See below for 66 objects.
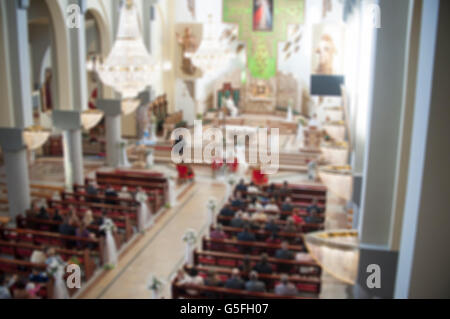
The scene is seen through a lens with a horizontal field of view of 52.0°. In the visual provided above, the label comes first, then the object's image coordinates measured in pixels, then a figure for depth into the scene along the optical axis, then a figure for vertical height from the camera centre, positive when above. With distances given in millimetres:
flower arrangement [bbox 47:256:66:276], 9117 -3690
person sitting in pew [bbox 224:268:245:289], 8625 -3739
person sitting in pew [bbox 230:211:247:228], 11953 -3631
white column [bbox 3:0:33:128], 12242 +447
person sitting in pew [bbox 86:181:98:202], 14258 -3480
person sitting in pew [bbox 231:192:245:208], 13664 -3591
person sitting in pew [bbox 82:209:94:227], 12000 -3636
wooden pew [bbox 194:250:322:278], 9961 -3980
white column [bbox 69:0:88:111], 14633 +384
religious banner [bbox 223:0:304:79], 23750 +2995
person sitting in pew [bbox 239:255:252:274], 9555 -3803
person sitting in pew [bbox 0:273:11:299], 8380 -3905
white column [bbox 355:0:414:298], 4988 -717
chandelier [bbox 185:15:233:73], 15805 +942
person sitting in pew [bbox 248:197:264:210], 13278 -3628
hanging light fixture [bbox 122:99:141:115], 18650 -1048
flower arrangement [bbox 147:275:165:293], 8633 -3798
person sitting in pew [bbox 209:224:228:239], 11234 -3703
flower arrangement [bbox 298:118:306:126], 21820 -1881
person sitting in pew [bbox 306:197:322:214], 13053 -3571
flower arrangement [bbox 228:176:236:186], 15204 -3279
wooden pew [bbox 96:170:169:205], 15891 -3547
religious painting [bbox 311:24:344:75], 22625 +1587
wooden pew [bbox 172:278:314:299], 8398 -3908
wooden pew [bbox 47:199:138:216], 13195 -3678
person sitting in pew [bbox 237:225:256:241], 11016 -3671
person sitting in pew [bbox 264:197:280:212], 13164 -3588
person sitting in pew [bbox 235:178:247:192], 15186 -3488
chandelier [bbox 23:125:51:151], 13039 -1623
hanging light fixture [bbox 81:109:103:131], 15597 -1314
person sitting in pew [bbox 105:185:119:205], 13860 -3512
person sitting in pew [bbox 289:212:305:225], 11992 -3598
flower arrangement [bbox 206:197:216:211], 13070 -3491
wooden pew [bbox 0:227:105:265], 11008 -3876
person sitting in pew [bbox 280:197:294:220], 12828 -3520
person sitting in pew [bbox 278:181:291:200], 14778 -3526
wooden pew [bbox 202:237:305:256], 10867 -3895
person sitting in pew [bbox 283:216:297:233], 11578 -3616
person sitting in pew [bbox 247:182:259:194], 14779 -3469
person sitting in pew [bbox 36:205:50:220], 12305 -3611
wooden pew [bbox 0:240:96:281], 10258 -3966
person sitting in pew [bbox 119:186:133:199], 14016 -3493
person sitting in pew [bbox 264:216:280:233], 11570 -3631
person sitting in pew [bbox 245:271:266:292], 8562 -3759
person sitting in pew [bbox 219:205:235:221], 12948 -3675
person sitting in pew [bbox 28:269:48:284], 9305 -3994
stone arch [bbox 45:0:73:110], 13953 +740
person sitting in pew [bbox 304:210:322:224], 12141 -3601
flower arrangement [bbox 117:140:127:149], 19016 -2657
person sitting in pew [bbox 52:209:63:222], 12078 -3607
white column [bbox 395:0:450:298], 2568 -510
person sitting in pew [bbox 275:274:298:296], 8727 -3879
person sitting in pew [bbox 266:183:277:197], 14727 -3516
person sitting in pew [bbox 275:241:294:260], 10102 -3725
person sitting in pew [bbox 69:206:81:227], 11513 -3503
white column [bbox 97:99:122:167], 18234 -1981
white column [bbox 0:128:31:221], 12891 -2630
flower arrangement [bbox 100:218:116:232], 11062 -3493
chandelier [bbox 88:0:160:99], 10188 +370
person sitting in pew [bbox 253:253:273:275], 9492 -3781
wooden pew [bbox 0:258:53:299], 9758 -3994
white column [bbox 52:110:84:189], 15273 -2162
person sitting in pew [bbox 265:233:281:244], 11148 -3800
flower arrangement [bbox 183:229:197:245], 10508 -3563
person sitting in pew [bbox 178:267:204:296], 8875 -3859
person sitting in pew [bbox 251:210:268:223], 12297 -3597
